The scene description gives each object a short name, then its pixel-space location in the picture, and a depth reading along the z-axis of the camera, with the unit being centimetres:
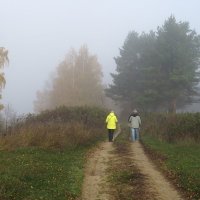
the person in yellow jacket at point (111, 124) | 2536
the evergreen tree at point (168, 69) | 5144
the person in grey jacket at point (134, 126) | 2602
